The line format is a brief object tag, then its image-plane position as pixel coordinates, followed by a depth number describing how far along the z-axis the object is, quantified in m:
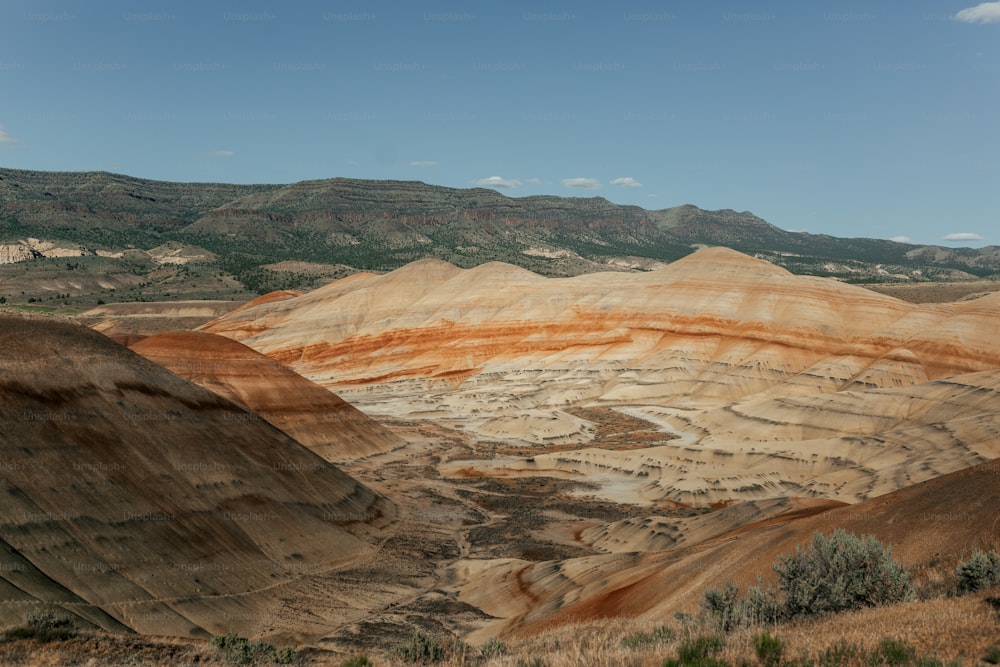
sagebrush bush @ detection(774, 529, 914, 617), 12.57
